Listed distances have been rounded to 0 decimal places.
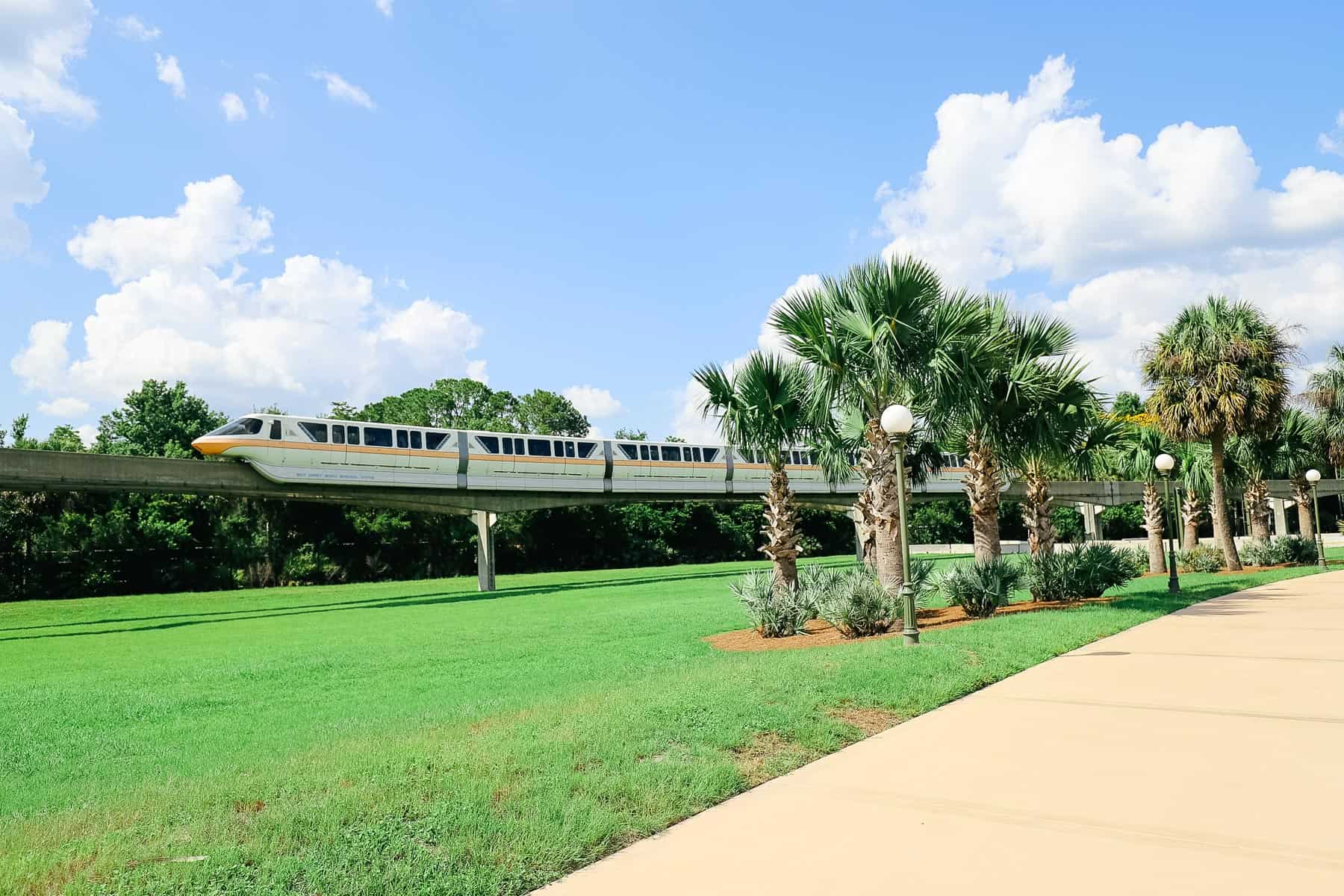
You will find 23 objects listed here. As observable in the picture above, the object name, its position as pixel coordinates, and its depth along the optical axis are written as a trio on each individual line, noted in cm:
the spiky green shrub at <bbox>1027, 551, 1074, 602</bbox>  1662
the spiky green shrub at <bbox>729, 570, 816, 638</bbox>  1429
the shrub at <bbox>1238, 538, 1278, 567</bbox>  2900
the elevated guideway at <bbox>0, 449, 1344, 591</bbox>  2369
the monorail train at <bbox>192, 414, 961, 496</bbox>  2861
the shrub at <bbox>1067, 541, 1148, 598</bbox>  1677
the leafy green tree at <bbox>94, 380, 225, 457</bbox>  5516
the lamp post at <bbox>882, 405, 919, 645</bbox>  1095
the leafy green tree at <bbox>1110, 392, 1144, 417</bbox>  7169
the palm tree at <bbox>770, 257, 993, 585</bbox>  1430
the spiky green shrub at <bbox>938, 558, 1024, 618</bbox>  1477
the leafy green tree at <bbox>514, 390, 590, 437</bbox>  7381
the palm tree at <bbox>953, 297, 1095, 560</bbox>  1694
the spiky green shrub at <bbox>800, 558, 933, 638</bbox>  1300
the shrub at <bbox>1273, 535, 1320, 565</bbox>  2980
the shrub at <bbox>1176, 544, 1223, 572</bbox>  2678
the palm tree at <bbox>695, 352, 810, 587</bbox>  1666
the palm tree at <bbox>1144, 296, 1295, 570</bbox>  2534
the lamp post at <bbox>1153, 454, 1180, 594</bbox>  1781
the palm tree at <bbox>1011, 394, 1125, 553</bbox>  1738
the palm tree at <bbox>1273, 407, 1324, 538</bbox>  3353
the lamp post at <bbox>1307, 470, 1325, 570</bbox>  2773
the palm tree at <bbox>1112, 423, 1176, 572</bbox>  2784
